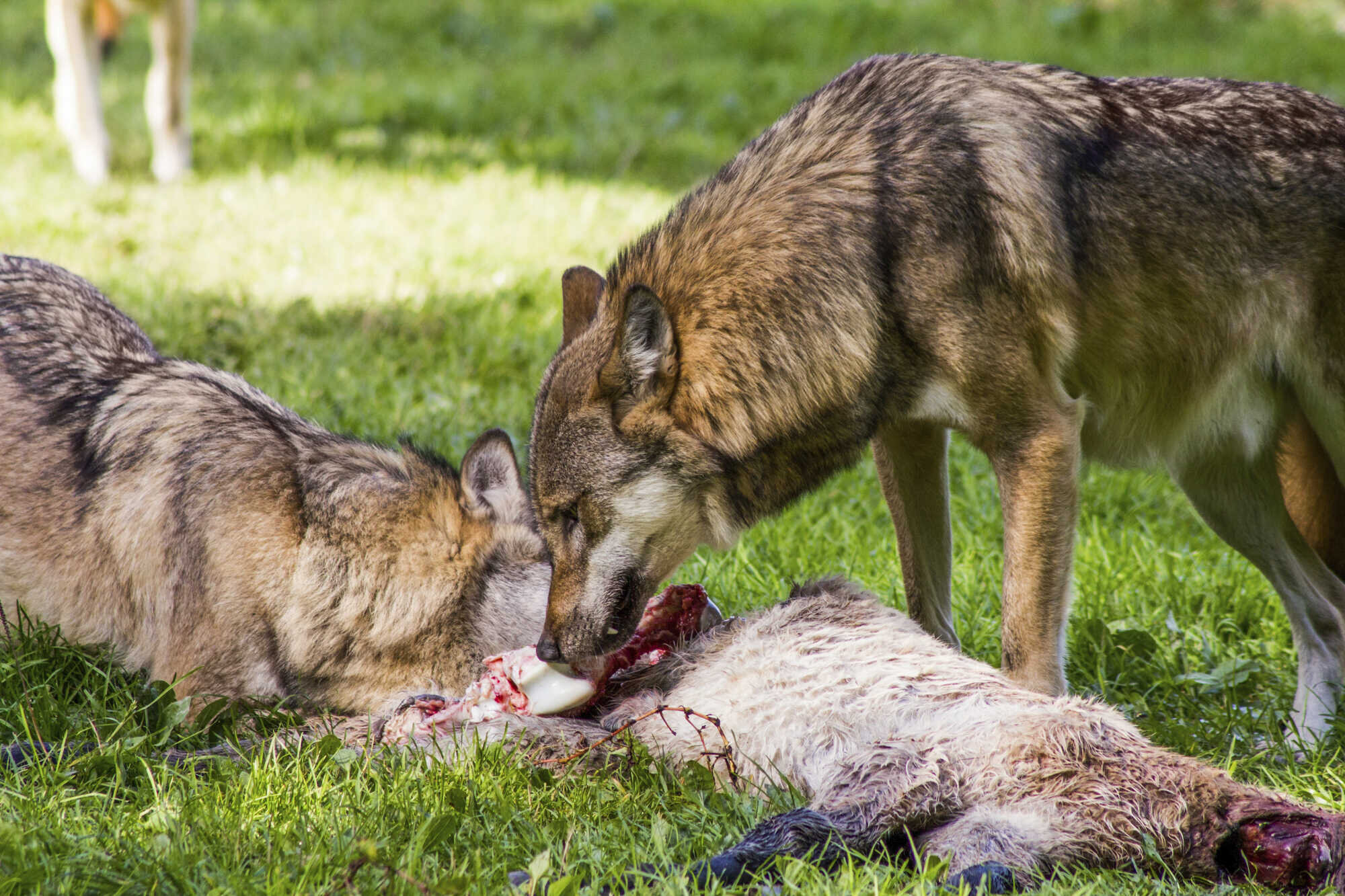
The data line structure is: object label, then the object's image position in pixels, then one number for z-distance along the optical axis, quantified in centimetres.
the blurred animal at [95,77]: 1853
